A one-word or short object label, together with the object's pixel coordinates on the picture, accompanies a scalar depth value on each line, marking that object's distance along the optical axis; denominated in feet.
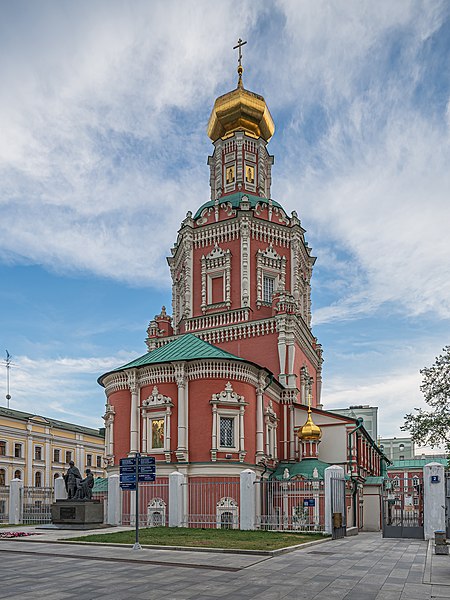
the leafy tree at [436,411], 83.41
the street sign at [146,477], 61.46
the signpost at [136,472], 61.36
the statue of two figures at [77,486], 81.46
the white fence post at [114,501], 84.94
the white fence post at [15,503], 92.12
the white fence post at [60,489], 98.07
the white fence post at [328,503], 75.25
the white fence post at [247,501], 75.61
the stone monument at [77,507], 79.66
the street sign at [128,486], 61.51
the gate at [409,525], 77.00
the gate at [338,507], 74.43
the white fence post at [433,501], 74.23
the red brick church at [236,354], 95.86
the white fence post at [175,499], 80.12
